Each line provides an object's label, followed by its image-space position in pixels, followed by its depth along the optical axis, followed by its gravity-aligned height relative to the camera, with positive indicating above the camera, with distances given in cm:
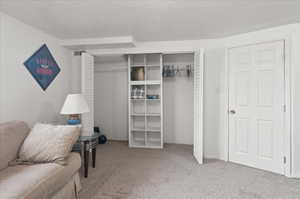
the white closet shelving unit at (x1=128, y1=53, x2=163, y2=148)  398 -11
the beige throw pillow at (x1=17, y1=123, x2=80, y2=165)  170 -48
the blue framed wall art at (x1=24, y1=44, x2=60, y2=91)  259 +54
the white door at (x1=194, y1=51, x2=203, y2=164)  287 -16
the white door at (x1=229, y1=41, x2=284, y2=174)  261 -12
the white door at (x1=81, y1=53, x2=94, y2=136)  322 +25
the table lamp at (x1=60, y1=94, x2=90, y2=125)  241 -9
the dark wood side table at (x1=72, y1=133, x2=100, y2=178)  242 -71
